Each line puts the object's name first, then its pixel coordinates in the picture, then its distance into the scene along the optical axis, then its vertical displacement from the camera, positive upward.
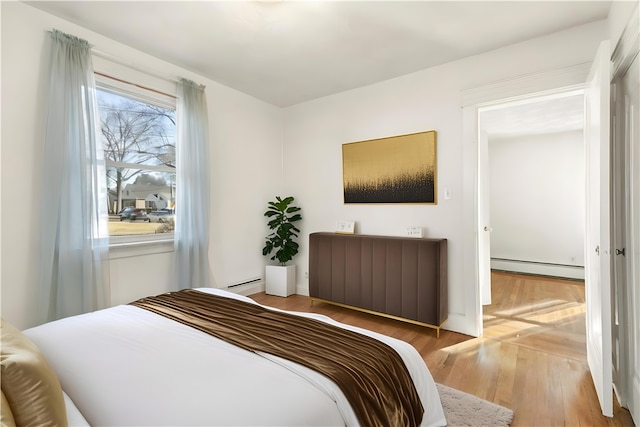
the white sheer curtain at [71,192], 2.29 +0.18
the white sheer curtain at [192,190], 3.15 +0.26
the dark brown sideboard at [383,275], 2.87 -0.66
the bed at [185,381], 0.97 -0.62
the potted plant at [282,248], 4.11 -0.48
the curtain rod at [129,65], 2.61 +1.39
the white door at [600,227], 1.72 -0.11
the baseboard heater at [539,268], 5.03 -1.02
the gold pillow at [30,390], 0.82 -0.49
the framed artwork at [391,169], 3.21 +0.48
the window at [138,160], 2.78 +0.54
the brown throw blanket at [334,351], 1.19 -0.62
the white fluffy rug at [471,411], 1.68 -1.17
